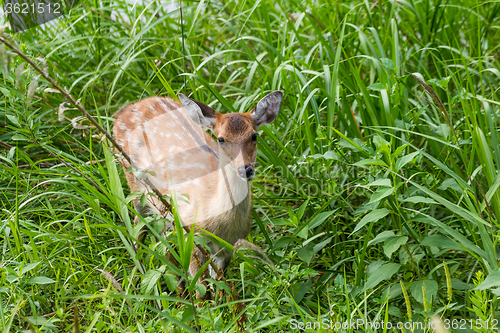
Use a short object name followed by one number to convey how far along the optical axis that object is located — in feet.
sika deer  20.59
